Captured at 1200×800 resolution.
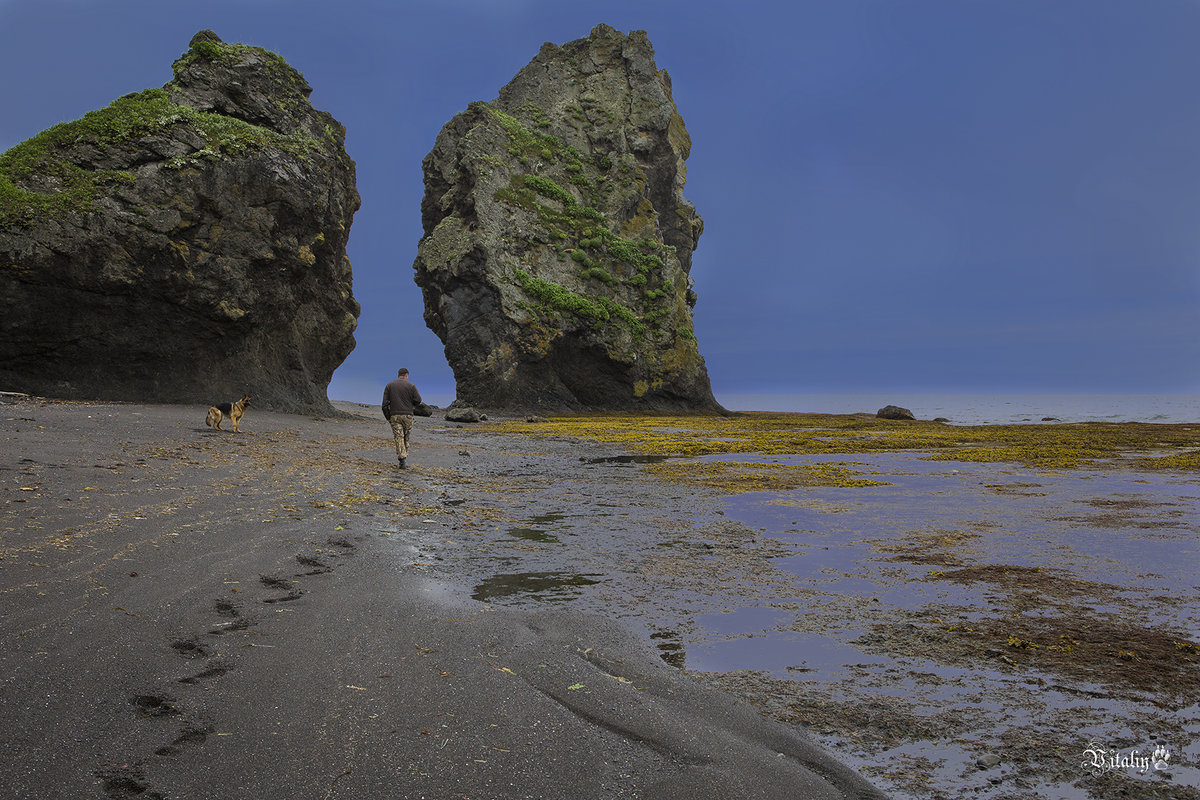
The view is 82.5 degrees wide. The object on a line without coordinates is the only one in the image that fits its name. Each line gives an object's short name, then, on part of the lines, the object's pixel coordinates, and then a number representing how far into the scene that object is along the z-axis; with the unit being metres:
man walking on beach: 15.60
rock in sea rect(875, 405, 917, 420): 54.09
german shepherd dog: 17.30
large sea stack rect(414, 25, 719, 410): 51.00
